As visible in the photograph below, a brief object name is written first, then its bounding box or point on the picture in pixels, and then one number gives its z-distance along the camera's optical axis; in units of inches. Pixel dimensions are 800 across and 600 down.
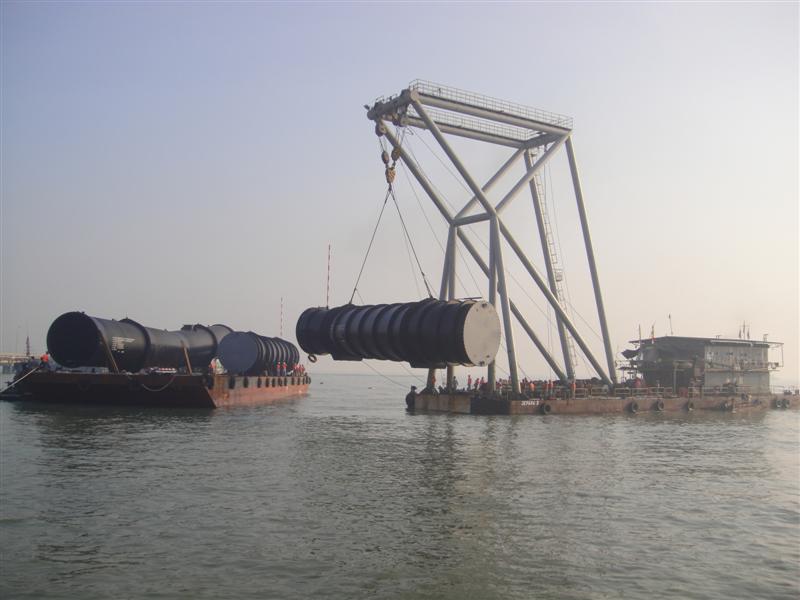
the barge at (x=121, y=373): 1743.4
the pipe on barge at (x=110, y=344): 1749.5
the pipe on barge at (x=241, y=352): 2186.3
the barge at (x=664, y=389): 1787.6
